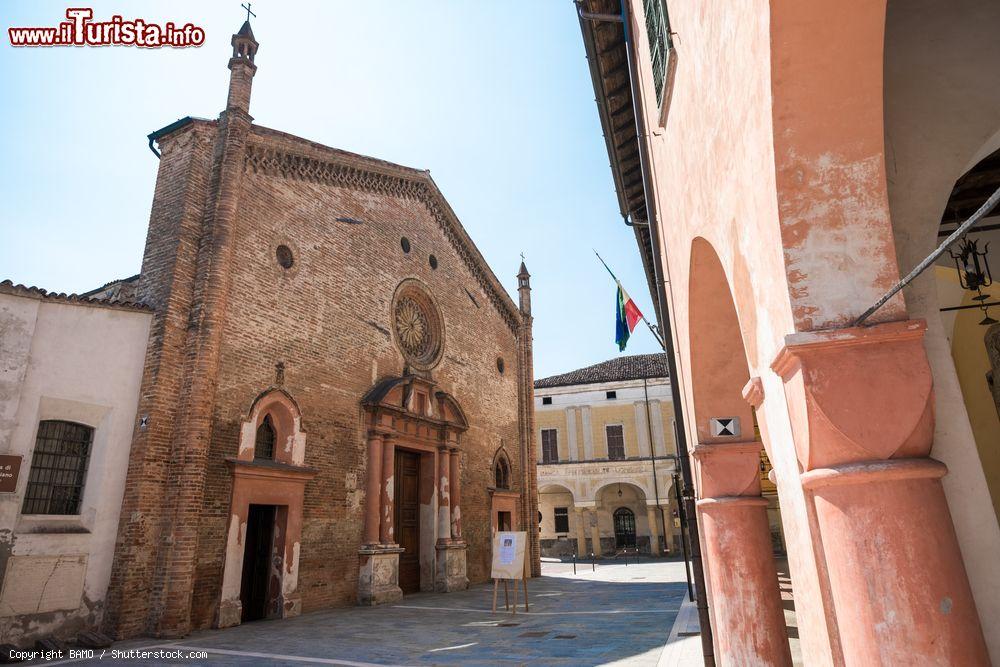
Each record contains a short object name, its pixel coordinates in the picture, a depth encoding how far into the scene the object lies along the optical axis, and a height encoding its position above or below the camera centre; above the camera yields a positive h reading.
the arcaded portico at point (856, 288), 2.47 +1.03
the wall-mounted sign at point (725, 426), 5.67 +0.83
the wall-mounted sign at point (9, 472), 7.97 +0.85
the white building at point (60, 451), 8.03 +1.19
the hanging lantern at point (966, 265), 4.45 +1.70
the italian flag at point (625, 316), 10.45 +3.37
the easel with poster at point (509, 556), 11.87 -0.53
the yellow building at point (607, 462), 33.62 +3.28
